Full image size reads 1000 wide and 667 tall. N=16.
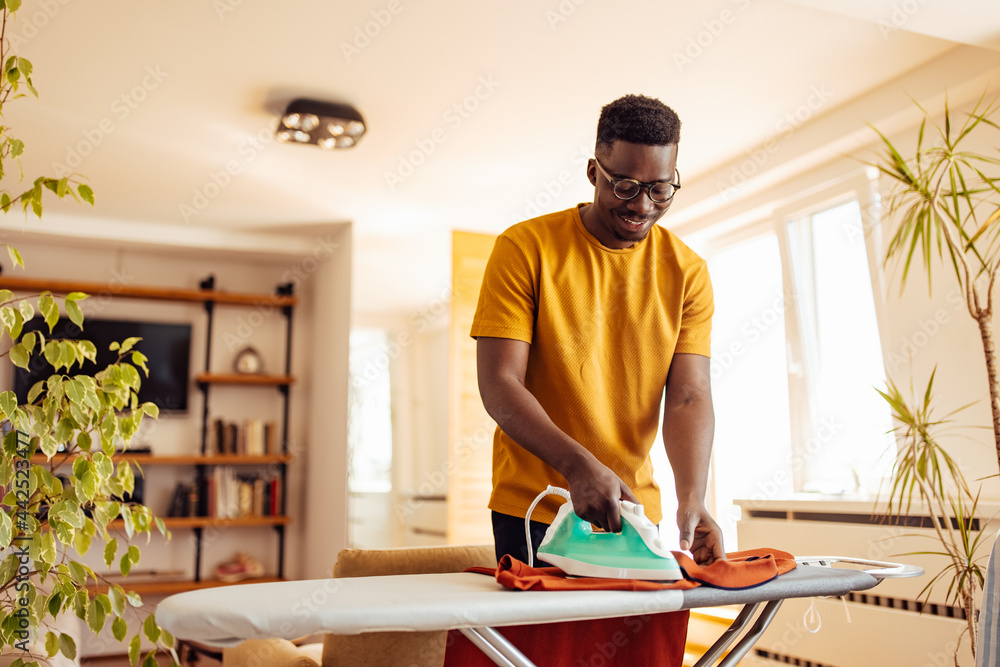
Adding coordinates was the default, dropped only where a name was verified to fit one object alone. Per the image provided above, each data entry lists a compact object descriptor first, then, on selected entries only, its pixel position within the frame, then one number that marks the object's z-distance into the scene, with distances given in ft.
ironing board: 2.61
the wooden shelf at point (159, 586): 15.10
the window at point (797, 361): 11.15
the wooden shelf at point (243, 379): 16.49
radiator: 7.95
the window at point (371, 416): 20.24
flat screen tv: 16.19
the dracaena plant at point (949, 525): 7.36
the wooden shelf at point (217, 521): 15.55
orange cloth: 3.23
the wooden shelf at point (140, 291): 15.62
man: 4.17
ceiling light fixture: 10.98
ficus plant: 5.23
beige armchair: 6.19
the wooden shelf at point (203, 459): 15.28
